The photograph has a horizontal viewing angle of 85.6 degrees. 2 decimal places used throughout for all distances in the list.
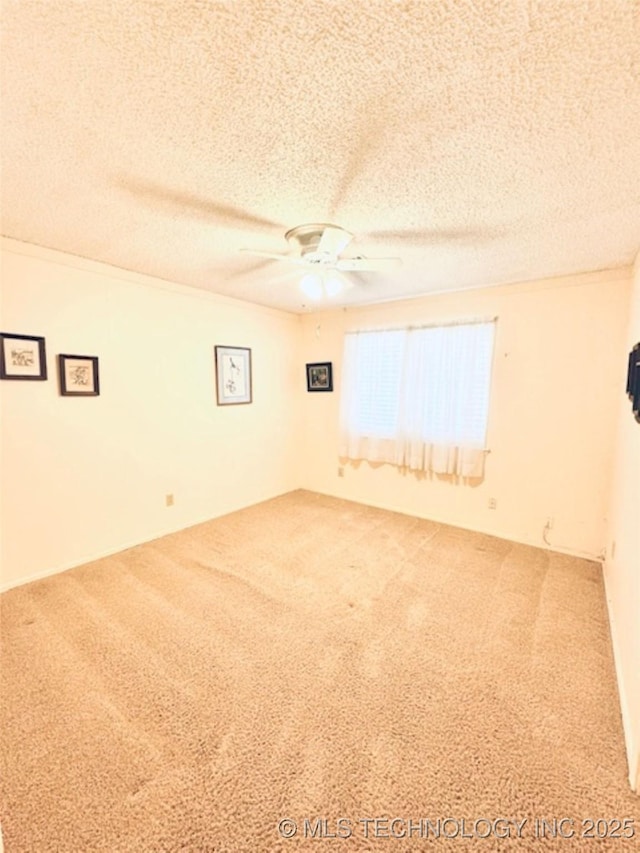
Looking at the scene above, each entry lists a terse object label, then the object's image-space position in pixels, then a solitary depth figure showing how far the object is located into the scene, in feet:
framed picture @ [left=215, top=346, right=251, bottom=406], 11.78
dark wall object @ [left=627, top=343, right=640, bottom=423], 5.93
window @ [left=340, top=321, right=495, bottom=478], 10.58
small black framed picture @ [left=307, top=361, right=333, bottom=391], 13.94
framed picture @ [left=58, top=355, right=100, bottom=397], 8.23
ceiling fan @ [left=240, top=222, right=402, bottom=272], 6.17
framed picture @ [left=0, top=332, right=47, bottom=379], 7.37
